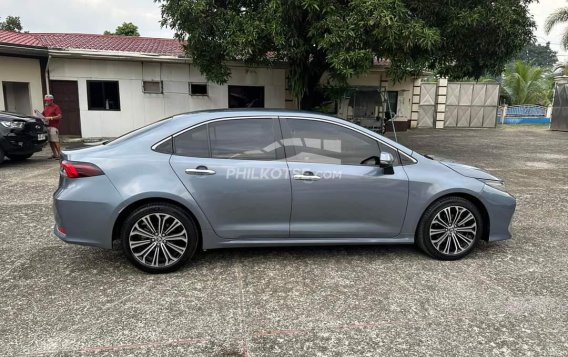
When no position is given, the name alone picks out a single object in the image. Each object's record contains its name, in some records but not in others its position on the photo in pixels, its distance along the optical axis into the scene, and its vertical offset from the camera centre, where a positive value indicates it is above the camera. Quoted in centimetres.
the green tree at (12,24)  3928 +638
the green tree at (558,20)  2216 +427
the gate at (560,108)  2058 -32
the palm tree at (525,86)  2838 +102
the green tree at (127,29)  3225 +492
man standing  1027 -61
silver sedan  373 -85
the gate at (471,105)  2305 -26
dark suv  913 -92
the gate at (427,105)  2225 -29
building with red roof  1369 +37
